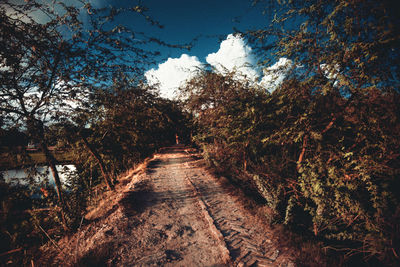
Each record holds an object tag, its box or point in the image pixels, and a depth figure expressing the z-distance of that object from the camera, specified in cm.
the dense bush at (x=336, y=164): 306
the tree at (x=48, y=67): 256
